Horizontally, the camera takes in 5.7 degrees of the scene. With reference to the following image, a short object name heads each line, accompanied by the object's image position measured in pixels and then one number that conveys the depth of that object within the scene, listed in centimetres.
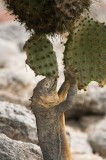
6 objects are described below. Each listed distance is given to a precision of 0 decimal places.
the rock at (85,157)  1472
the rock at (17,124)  1207
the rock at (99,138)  1724
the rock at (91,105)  2009
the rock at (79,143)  1647
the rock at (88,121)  2000
